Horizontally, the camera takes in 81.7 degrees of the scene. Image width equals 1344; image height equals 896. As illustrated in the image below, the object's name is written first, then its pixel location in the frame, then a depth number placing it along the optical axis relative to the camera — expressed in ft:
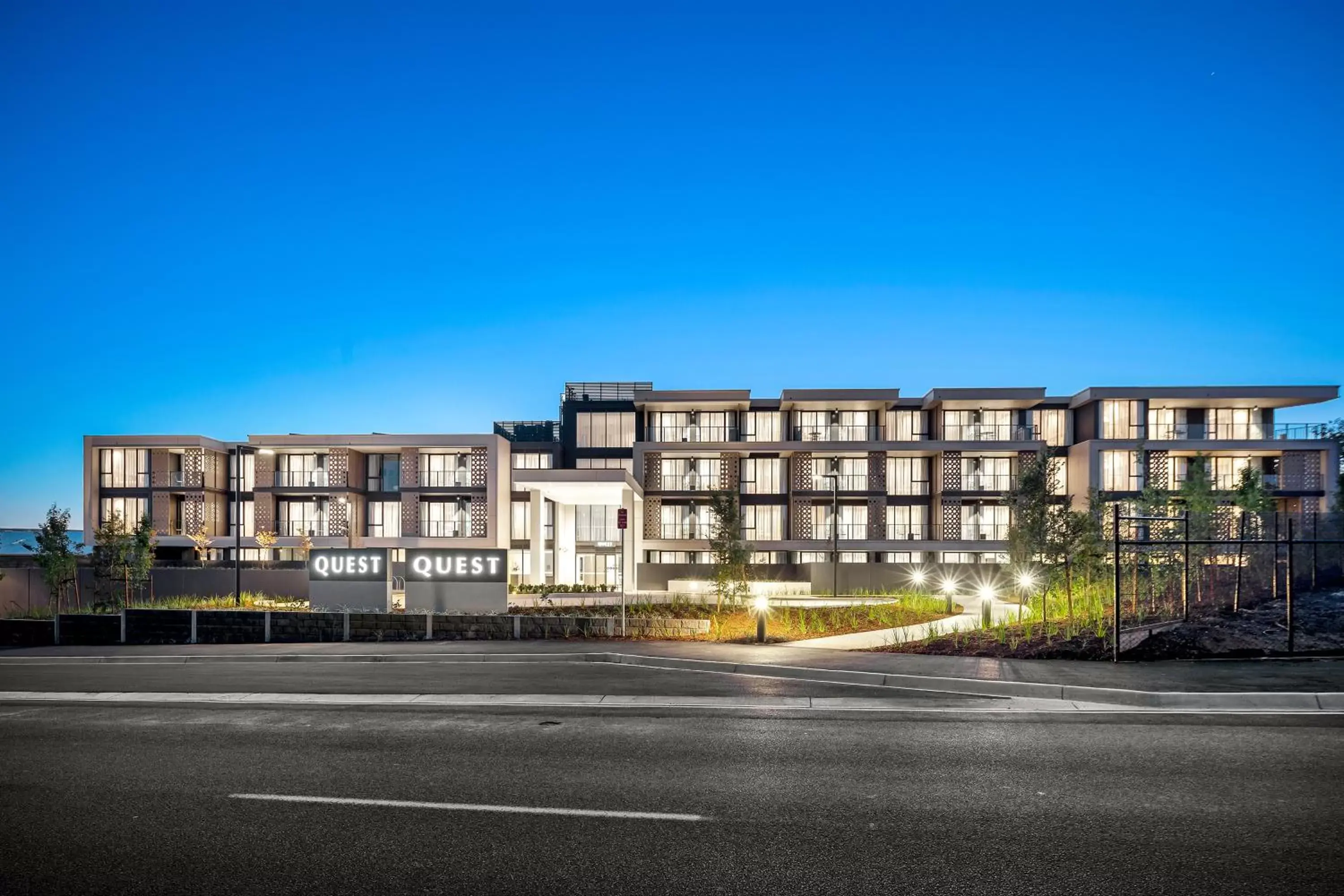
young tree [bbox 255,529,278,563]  148.97
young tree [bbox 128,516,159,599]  96.37
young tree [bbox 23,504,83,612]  93.76
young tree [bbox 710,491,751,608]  73.36
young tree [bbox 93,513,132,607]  94.22
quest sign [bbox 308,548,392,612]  71.61
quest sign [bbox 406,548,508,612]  70.90
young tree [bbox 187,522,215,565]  153.99
